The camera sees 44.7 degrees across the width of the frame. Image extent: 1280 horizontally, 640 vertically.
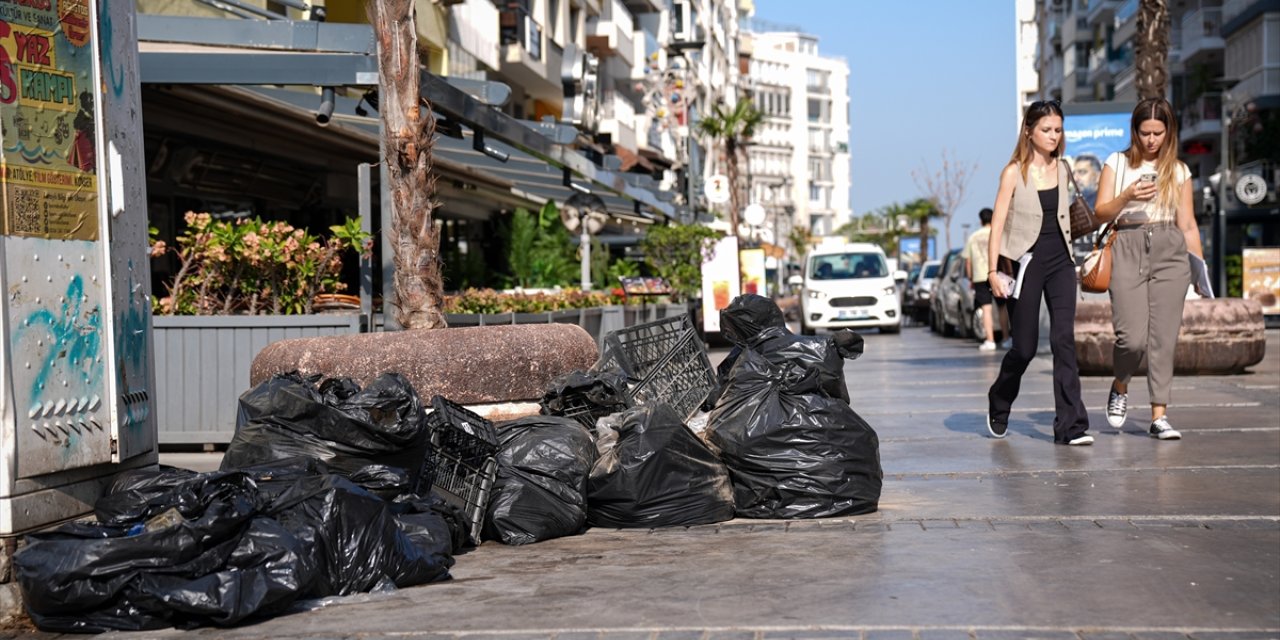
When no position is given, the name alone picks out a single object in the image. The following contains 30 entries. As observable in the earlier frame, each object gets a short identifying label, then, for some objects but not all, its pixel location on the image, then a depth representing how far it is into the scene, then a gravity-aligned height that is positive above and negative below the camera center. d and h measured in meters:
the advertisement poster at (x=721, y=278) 26.11 -0.11
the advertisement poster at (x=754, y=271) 31.97 -0.01
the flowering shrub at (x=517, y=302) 13.94 -0.29
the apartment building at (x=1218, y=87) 50.47 +7.06
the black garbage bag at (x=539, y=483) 6.48 -0.89
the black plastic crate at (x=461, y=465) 6.39 -0.79
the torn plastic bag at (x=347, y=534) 5.23 -0.89
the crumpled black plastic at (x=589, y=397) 7.28 -0.58
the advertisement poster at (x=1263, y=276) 30.09 -0.24
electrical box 5.08 +0.07
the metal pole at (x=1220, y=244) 36.19 +0.48
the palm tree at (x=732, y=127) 58.69 +5.55
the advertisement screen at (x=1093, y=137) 25.59 +2.13
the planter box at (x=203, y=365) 10.88 -0.61
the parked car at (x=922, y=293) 43.22 -0.71
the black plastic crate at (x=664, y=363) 7.69 -0.46
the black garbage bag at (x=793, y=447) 6.86 -0.79
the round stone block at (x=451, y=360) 7.95 -0.44
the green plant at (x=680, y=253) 26.53 +0.33
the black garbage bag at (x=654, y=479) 6.66 -0.89
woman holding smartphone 9.32 +0.11
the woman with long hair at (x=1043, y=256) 9.16 +0.06
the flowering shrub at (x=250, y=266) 11.04 +0.09
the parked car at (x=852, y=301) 31.94 -0.65
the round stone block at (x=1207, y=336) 14.79 -0.68
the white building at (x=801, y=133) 140.50 +13.36
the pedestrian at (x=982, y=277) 20.90 -0.13
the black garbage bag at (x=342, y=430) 6.16 -0.61
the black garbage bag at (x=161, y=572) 4.88 -0.93
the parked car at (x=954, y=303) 26.59 -0.65
